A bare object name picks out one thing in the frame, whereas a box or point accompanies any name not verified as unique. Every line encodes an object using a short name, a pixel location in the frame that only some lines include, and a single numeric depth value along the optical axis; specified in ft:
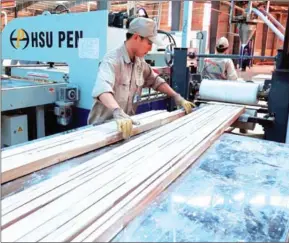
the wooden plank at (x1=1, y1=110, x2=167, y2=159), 3.71
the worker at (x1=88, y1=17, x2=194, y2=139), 5.65
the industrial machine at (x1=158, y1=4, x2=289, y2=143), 6.13
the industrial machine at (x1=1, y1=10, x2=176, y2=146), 7.16
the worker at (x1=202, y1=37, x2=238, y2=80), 11.38
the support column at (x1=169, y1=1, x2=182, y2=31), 26.62
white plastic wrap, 6.86
